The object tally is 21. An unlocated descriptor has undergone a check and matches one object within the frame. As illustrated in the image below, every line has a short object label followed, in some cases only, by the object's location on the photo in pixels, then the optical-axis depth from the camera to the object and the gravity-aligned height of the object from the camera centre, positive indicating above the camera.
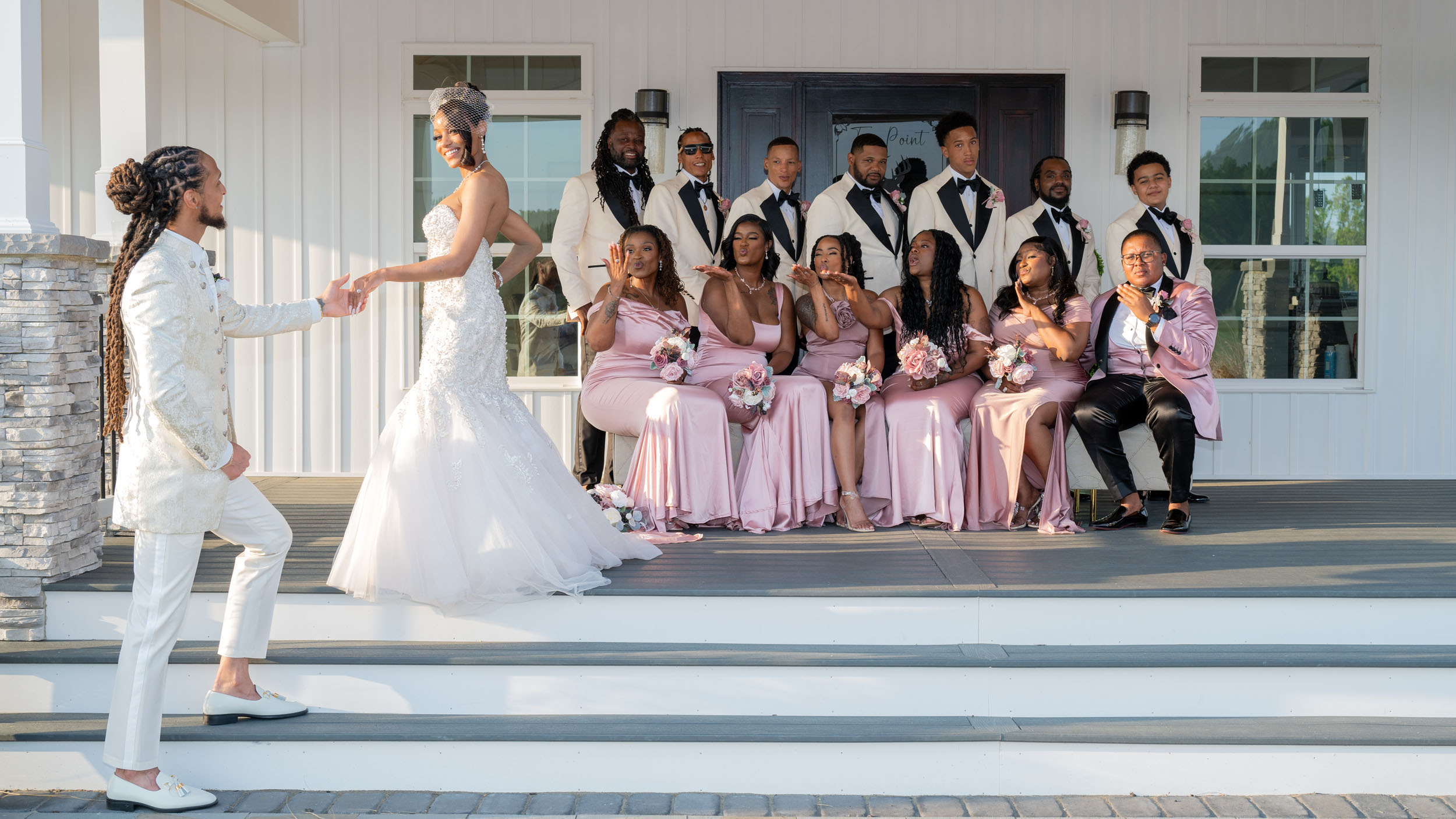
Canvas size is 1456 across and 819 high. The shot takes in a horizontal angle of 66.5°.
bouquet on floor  4.71 -0.62
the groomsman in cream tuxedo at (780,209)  5.81 +0.83
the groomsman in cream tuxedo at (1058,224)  5.89 +0.76
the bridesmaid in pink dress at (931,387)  4.98 -0.09
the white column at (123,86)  4.89 +1.22
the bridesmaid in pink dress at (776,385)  4.98 -0.11
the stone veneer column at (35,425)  3.77 -0.22
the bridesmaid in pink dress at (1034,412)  4.95 -0.20
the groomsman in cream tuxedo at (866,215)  5.77 +0.79
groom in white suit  2.91 -0.17
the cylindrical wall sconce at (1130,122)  6.57 +1.46
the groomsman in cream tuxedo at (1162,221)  5.94 +0.80
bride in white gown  3.66 -0.36
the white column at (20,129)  3.87 +0.82
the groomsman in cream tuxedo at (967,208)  5.84 +0.84
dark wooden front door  6.71 +1.52
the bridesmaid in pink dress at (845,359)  5.01 +0.02
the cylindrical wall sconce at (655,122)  6.55 +1.45
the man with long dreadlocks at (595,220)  5.79 +0.77
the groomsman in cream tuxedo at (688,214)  5.80 +0.79
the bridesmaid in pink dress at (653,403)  4.86 -0.17
